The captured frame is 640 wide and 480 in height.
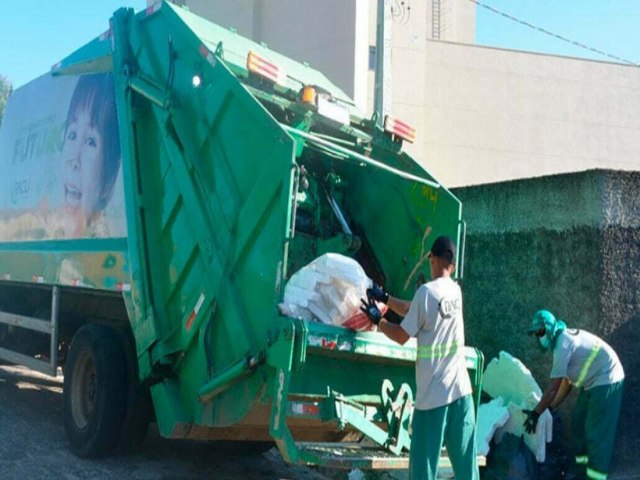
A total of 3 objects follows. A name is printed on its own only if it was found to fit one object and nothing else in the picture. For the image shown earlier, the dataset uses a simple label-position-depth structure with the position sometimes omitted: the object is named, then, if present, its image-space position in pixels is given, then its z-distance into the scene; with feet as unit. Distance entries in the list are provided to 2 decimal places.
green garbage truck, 13.07
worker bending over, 17.60
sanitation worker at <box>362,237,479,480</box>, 12.53
